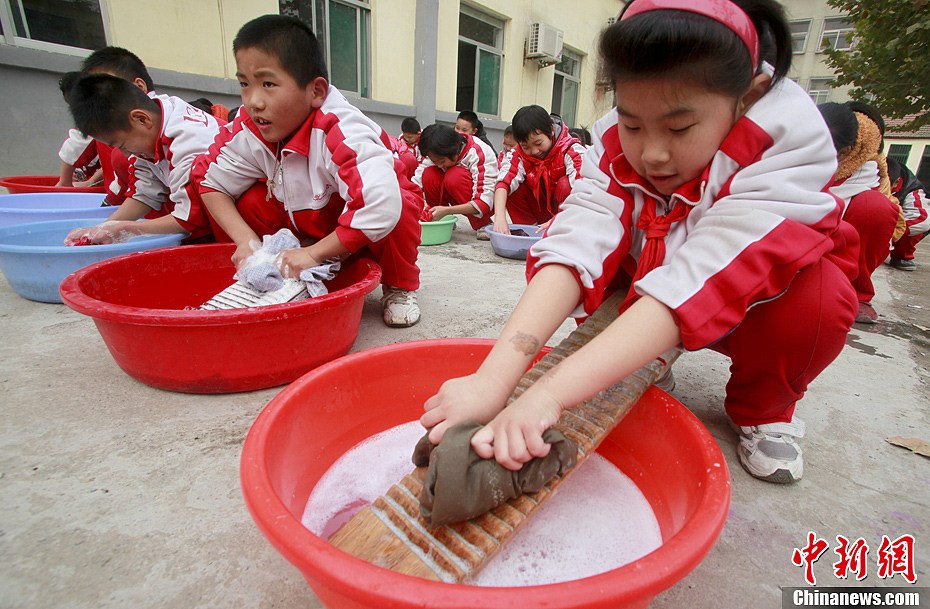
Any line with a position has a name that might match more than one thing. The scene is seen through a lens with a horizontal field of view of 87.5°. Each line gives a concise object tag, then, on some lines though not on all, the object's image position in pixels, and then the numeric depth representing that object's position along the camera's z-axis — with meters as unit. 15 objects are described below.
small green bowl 2.90
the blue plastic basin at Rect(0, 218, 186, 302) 1.53
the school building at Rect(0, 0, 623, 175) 3.53
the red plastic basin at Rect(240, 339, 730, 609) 0.42
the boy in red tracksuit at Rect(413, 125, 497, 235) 3.21
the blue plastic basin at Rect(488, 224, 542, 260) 2.55
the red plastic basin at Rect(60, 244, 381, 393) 1.01
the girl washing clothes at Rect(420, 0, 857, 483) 0.65
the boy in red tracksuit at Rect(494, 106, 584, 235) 2.74
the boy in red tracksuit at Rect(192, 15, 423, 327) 1.29
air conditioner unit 7.61
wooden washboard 0.60
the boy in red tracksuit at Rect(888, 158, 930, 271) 2.79
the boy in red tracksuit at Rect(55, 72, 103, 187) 2.85
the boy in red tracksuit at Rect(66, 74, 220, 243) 1.64
